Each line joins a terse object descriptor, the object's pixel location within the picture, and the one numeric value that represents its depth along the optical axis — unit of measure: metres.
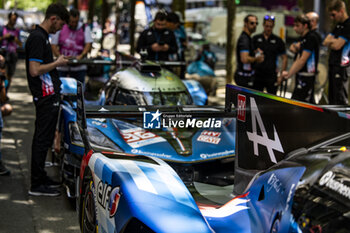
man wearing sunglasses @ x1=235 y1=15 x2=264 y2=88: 8.50
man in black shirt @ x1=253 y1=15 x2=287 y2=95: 8.64
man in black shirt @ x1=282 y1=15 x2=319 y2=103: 8.28
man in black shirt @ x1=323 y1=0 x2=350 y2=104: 7.69
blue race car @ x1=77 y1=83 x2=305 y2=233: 2.66
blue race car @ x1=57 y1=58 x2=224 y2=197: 5.56
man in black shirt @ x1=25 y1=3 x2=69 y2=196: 5.89
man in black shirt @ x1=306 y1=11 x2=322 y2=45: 8.59
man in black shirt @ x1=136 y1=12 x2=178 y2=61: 9.53
